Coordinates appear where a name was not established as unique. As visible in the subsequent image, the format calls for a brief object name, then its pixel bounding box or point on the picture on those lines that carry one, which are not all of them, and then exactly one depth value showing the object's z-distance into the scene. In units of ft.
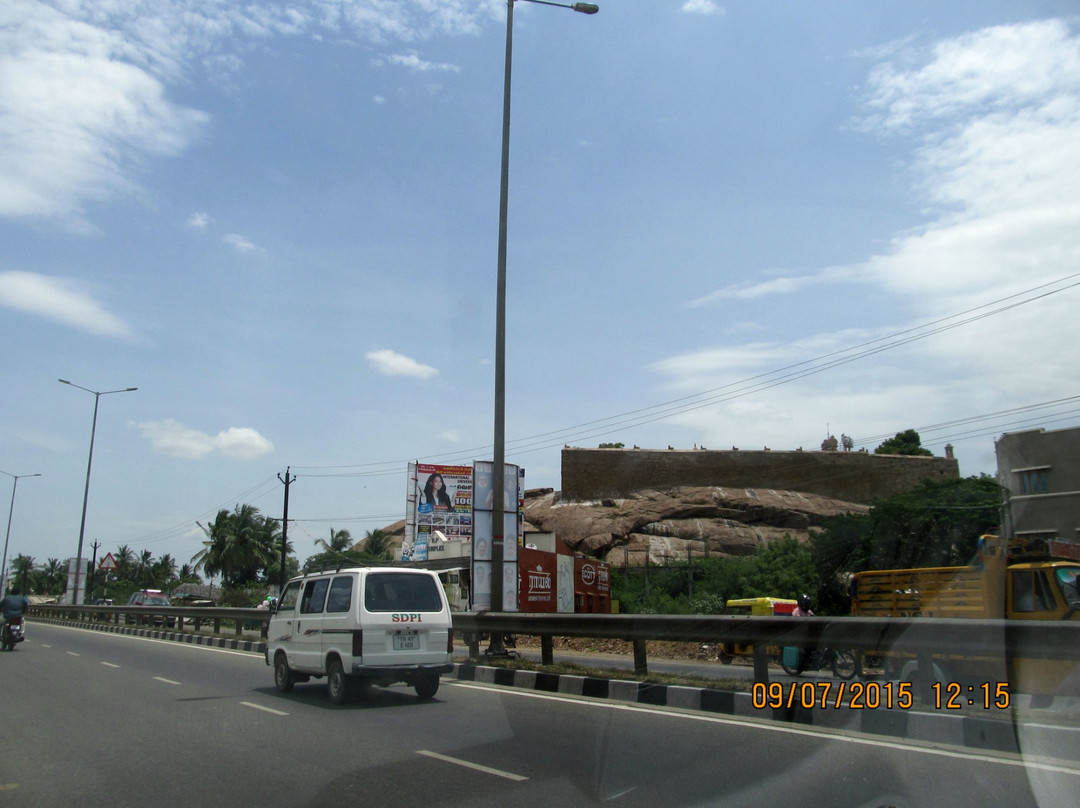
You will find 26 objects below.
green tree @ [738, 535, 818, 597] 103.60
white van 35.37
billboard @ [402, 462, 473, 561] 178.91
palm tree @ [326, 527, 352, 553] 276.82
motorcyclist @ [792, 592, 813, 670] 49.73
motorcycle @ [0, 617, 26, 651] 73.15
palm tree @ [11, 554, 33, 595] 339.07
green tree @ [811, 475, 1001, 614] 92.38
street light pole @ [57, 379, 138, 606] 148.56
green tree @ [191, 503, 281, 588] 240.32
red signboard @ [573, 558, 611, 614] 106.52
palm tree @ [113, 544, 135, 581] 353.72
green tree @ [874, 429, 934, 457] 286.46
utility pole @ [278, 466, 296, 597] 149.07
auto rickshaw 58.95
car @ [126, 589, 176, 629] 163.32
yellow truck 29.50
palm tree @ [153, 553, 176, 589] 358.55
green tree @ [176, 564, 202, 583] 338.46
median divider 23.18
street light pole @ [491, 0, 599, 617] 47.65
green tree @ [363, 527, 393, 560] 259.19
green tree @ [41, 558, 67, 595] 380.99
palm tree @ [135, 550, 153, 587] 355.79
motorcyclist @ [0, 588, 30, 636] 73.97
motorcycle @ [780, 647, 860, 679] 40.29
